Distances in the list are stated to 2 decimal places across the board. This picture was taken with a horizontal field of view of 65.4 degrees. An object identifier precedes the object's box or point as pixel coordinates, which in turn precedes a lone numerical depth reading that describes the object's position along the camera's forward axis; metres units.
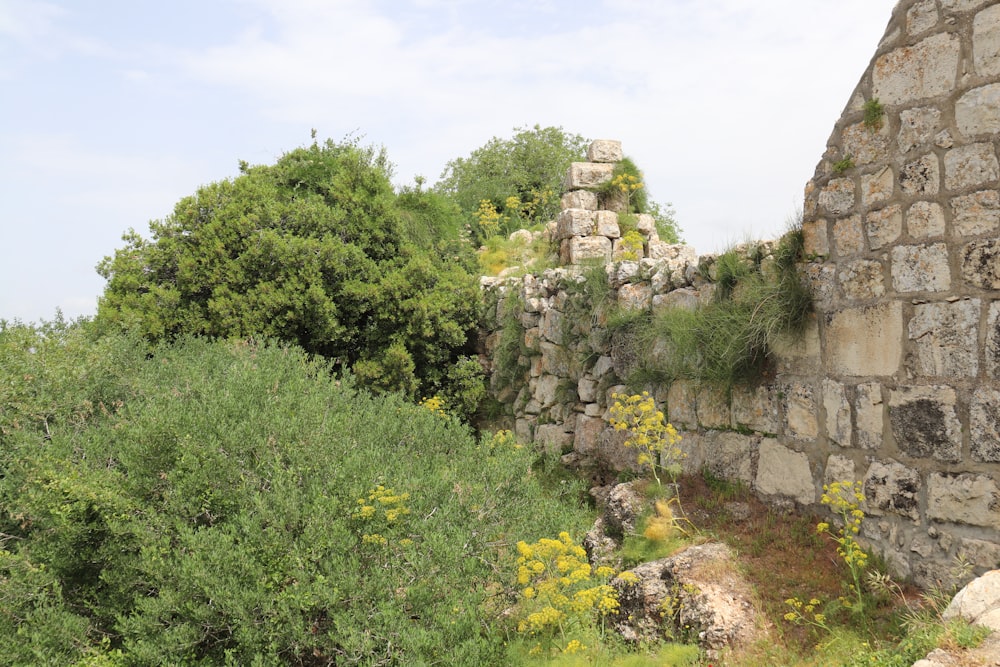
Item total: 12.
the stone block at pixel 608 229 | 10.20
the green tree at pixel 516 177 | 13.98
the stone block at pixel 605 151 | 11.05
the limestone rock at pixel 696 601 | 4.36
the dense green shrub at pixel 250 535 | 4.16
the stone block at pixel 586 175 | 10.70
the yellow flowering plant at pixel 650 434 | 5.70
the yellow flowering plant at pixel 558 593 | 4.25
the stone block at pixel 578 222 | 10.09
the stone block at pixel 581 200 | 10.51
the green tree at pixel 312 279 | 8.81
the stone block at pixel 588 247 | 10.03
